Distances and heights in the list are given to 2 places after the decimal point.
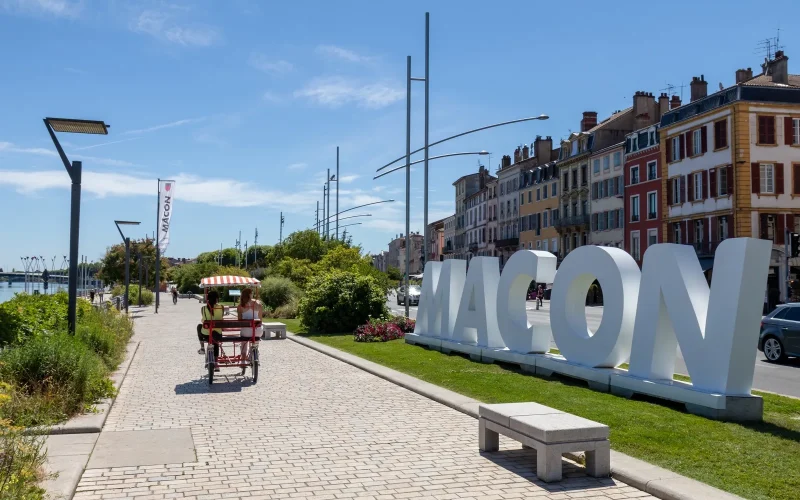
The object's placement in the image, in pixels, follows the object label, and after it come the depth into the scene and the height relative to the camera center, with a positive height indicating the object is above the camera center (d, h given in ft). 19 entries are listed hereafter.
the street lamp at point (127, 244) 130.43 +6.44
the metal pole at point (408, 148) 89.92 +15.95
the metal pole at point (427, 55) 88.19 +27.58
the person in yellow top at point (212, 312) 47.39 -1.78
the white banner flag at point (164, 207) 163.02 +15.76
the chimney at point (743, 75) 174.50 +47.98
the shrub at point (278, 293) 136.98 -1.52
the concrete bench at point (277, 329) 85.35 -4.89
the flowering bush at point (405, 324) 77.36 -3.80
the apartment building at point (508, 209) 279.49 +28.27
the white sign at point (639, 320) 32.68 -1.67
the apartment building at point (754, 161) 149.59 +24.96
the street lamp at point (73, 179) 47.19 +6.42
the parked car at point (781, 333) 57.98 -3.21
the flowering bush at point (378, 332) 75.10 -4.54
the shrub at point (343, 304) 89.45 -2.15
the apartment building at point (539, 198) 248.11 +29.52
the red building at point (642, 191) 183.83 +23.59
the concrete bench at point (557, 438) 23.22 -4.56
